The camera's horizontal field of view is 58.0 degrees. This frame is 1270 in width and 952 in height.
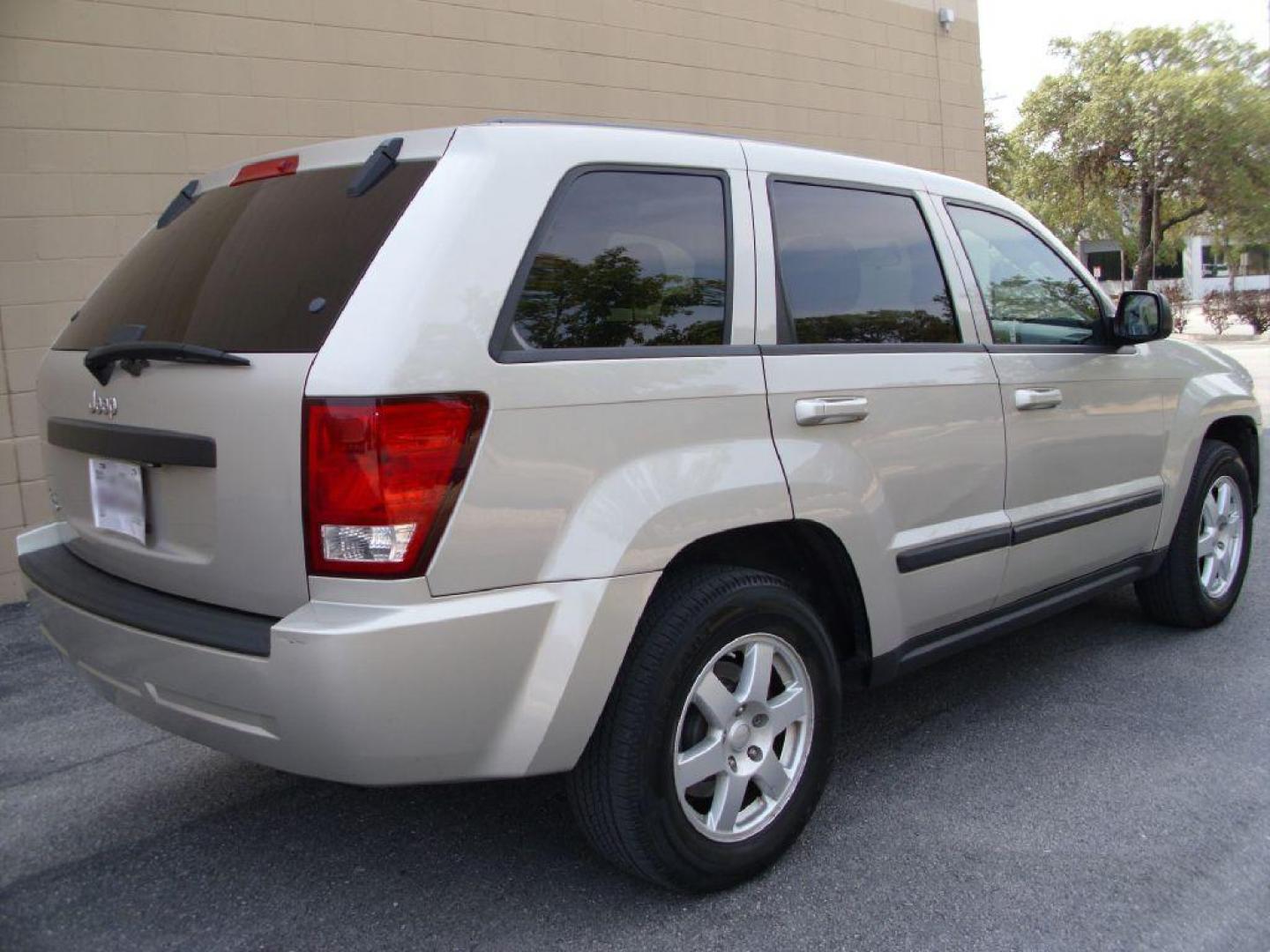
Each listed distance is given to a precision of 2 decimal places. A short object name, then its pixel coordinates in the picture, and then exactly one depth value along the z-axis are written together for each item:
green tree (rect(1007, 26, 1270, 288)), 27.72
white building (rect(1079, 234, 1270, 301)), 63.06
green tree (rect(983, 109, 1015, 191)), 38.03
